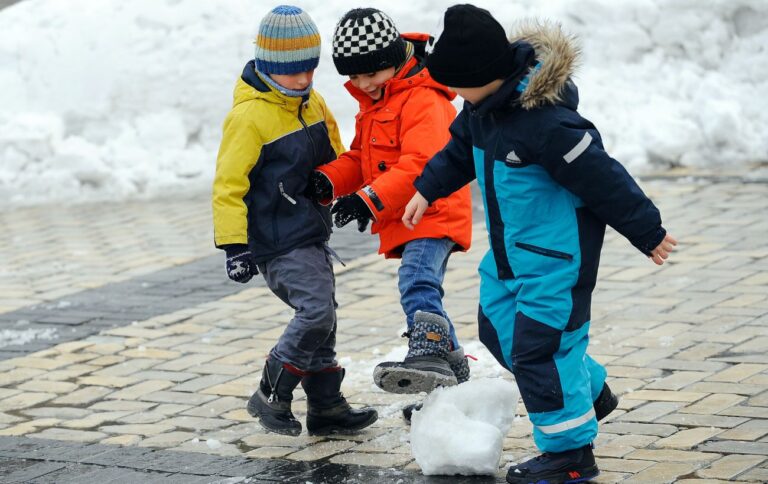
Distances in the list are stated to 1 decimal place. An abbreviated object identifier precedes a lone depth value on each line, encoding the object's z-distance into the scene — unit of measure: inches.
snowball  313.6
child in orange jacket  337.7
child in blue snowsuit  289.3
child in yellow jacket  344.5
